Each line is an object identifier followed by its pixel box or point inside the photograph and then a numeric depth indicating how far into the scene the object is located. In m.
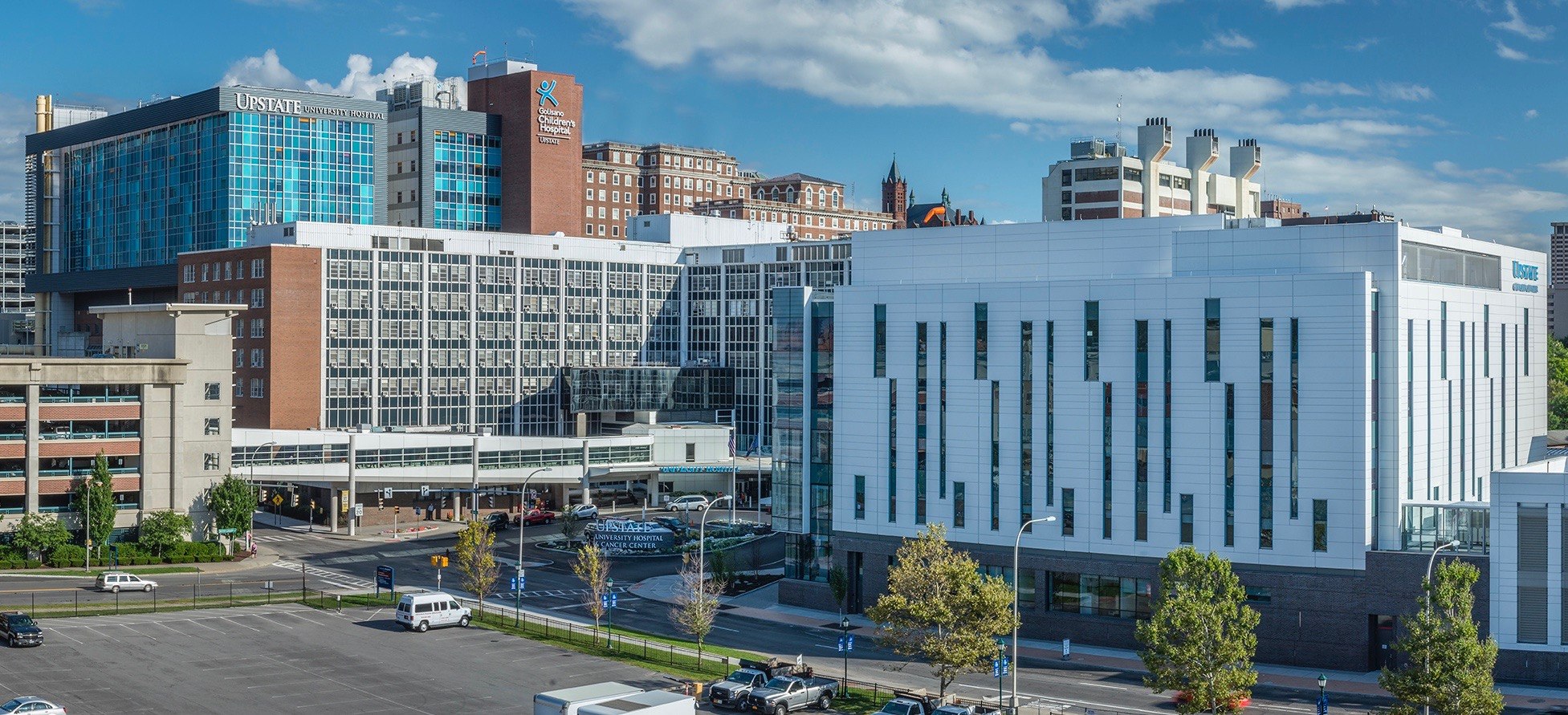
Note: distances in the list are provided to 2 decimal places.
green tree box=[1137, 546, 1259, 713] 60.50
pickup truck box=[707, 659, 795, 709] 64.00
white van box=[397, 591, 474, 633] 81.50
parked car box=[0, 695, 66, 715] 55.53
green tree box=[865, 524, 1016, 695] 65.44
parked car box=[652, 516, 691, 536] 123.06
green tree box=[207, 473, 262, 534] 107.94
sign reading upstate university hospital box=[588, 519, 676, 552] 115.69
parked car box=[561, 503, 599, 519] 135.50
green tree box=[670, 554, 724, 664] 74.81
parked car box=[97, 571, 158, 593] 91.56
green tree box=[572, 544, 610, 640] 82.00
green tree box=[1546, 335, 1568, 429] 184.50
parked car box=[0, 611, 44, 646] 72.50
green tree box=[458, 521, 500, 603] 86.62
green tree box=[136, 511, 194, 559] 105.25
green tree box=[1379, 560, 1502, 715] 56.88
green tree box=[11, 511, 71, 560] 100.12
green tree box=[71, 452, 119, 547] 103.25
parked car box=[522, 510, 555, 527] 133.38
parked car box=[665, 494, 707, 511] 141.62
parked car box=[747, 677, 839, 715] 63.12
